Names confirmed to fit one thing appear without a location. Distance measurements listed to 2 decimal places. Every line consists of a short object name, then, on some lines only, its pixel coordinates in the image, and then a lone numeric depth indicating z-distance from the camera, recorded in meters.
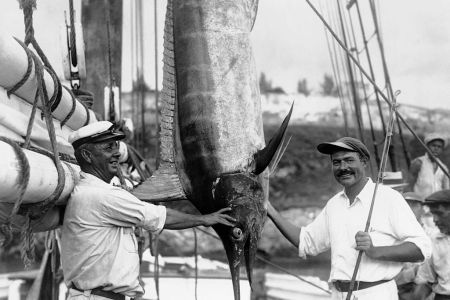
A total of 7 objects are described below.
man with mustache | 2.26
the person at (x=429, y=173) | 4.88
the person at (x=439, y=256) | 2.89
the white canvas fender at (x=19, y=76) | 1.74
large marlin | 2.29
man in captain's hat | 2.11
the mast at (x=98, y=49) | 4.09
